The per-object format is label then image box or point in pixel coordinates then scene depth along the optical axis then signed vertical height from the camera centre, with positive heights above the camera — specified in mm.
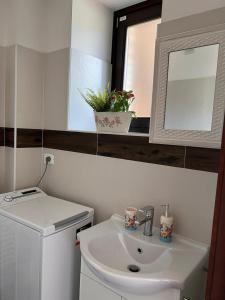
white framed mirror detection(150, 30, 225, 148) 1091 +207
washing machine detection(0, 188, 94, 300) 1317 -736
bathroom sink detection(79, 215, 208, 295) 937 -594
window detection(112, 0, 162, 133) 1808 +623
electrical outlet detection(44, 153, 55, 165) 1926 -279
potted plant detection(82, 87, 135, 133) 1521 +121
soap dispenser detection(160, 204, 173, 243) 1219 -499
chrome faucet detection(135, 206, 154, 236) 1271 -477
